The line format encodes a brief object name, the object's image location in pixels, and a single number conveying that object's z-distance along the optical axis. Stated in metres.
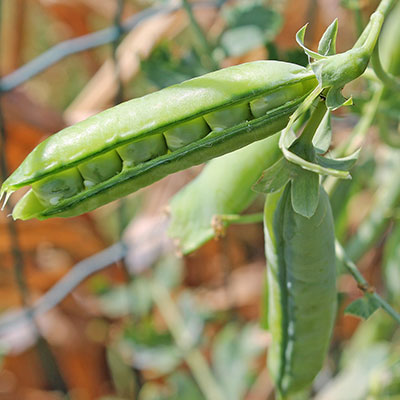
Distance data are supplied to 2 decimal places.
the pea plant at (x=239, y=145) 0.28
